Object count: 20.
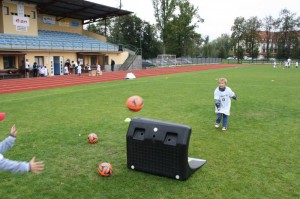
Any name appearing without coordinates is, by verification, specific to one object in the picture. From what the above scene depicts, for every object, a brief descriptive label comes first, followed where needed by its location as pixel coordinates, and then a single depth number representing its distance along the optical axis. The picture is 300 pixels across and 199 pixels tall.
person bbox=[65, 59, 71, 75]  34.53
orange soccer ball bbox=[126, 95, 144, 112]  6.93
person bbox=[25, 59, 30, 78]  29.89
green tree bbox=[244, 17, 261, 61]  81.56
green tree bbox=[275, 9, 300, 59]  82.75
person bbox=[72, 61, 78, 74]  35.00
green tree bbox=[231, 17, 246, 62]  79.50
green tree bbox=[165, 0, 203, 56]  71.05
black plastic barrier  4.80
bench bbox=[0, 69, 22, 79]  28.13
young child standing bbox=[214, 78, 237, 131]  8.24
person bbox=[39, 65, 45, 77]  31.54
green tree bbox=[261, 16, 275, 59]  85.25
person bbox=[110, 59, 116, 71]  42.06
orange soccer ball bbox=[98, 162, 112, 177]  5.27
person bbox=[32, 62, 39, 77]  30.43
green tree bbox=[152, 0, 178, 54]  72.12
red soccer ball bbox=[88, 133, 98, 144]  7.22
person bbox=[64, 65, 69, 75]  34.09
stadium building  30.83
